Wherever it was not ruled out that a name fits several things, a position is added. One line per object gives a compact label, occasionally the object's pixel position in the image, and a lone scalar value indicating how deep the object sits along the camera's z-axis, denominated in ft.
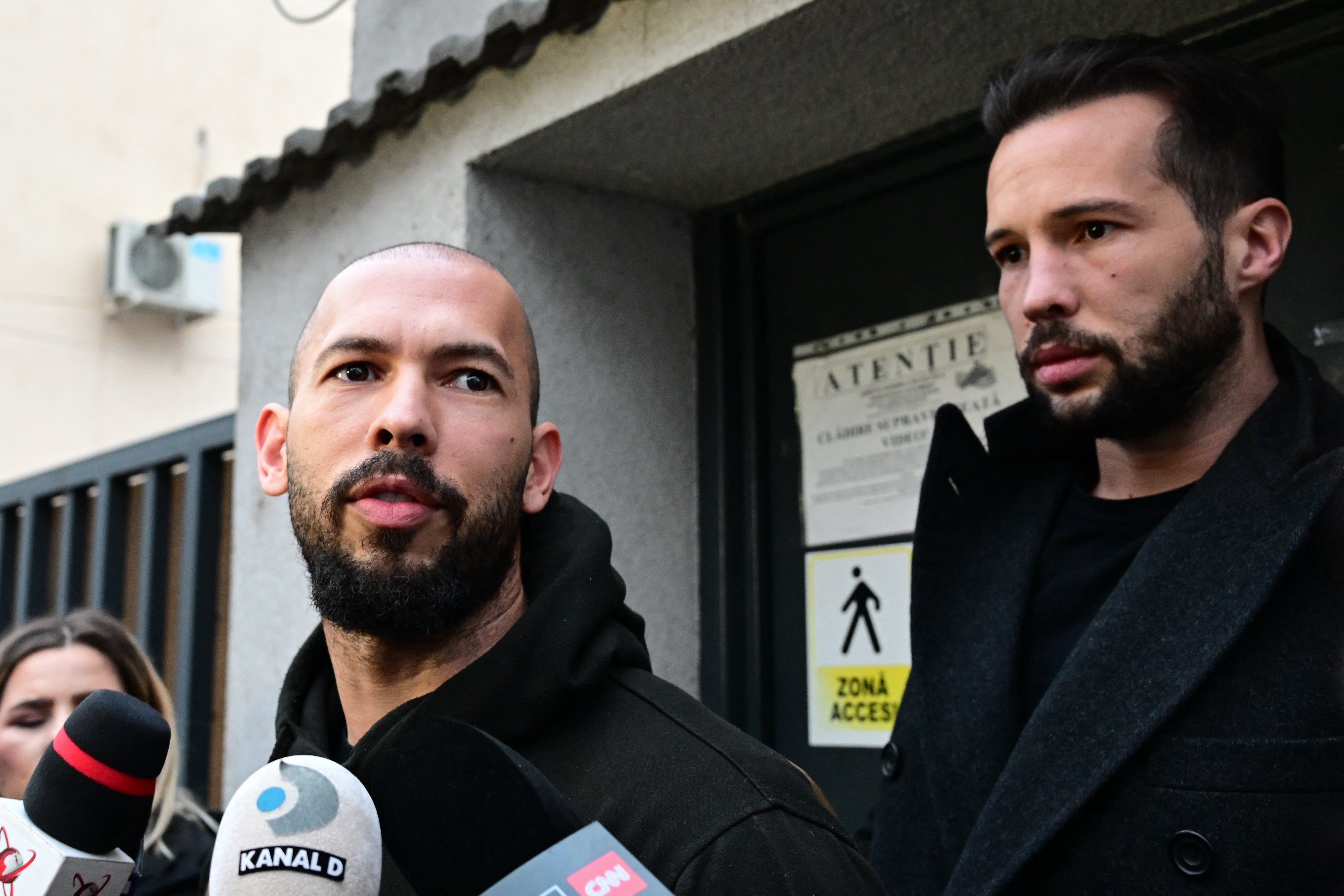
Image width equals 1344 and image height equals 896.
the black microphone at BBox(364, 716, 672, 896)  3.36
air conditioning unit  32.91
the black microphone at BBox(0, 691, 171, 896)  4.54
